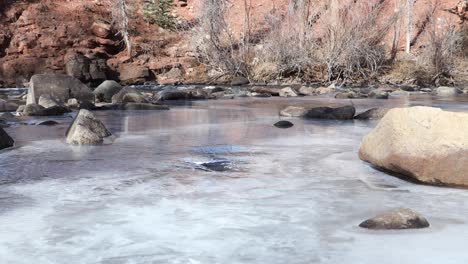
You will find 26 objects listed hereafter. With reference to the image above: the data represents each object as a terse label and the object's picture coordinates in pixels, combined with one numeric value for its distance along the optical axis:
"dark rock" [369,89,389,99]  16.94
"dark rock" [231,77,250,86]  25.10
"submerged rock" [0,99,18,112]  12.75
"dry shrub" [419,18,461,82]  24.88
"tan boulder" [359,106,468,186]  4.64
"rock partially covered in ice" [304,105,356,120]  10.02
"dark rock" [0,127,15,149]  6.62
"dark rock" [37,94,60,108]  12.04
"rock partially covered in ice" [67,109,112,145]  6.90
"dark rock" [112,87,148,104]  13.52
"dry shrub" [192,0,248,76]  26.72
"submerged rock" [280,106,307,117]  10.57
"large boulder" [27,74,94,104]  13.45
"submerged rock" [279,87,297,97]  18.16
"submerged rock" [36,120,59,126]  9.11
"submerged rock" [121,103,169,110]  12.05
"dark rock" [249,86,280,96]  18.51
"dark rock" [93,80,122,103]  15.40
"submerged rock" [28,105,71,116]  10.85
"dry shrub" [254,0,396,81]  24.73
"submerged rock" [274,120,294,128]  8.78
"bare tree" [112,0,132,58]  30.02
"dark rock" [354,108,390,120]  10.04
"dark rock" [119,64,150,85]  27.67
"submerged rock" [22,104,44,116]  10.87
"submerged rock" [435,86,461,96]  18.55
